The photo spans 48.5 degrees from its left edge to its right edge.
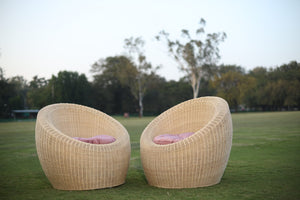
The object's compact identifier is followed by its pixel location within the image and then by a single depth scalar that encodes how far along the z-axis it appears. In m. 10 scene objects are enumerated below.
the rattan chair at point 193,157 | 4.46
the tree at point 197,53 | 37.22
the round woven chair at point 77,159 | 4.50
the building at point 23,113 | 51.16
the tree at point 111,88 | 50.72
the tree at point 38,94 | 50.88
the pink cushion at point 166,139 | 5.13
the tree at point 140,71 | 43.94
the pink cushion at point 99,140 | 5.35
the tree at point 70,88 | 47.78
